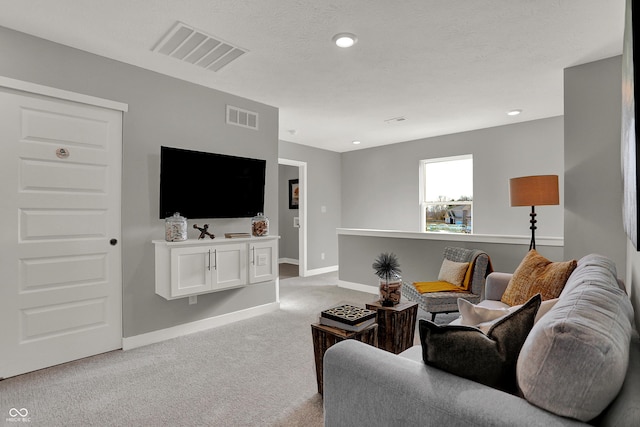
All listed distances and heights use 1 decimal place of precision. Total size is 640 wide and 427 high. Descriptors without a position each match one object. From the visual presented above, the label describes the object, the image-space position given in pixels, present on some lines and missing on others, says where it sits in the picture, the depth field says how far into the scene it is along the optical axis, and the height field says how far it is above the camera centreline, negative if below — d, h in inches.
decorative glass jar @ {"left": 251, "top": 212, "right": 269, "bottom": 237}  147.2 -5.3
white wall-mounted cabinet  117.9 -19.3
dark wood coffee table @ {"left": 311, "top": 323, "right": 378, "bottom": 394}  81.5 -30.3
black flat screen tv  126.2 +11.9
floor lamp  124.3 +9.0
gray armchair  130.5 -31.3
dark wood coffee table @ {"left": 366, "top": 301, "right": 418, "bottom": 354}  97.0 -32.2
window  218.4 +13.9
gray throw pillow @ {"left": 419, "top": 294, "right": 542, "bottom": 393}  41.8 -17.1
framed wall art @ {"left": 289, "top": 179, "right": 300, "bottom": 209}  297.4 +17.8
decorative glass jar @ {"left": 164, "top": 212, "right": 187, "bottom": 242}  120.6 -5.5
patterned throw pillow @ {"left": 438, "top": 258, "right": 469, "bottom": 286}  139.7 -24.1
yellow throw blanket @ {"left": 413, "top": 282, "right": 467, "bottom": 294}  135.5 -29.6
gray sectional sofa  32.4 -19.1
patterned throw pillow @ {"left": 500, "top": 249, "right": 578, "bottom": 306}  83.7 -16.9
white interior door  96.5 -5.5
